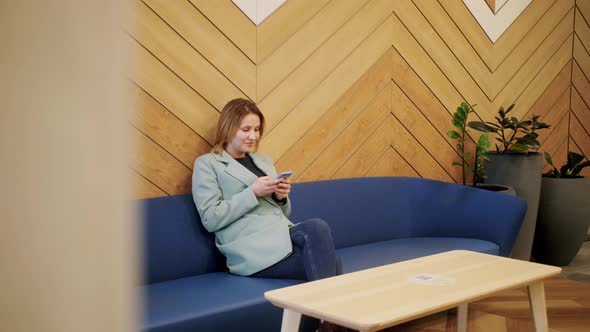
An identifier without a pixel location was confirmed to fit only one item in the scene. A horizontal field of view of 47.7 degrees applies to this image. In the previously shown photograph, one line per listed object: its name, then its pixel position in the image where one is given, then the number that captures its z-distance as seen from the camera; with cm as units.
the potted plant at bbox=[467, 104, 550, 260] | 454
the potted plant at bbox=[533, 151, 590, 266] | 485
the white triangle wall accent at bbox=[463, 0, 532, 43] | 484
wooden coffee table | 214
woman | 297
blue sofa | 263
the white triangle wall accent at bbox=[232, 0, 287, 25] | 354
